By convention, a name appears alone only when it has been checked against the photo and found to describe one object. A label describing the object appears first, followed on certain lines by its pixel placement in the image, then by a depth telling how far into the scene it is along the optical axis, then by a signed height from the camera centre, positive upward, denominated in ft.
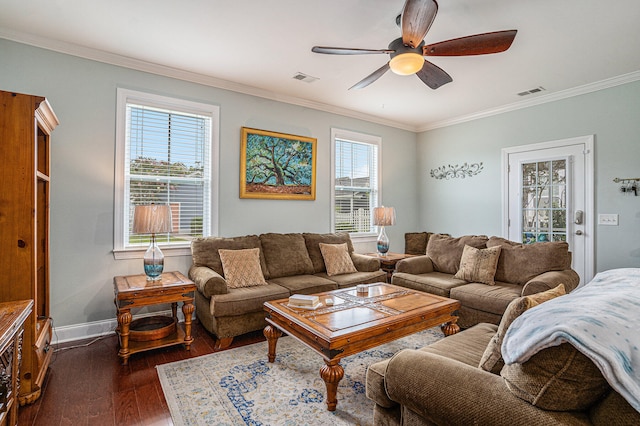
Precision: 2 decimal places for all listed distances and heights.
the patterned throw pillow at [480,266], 11.51 -1.78
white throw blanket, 3.00 -1.16
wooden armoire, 6.72 -0.05
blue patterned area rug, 6.34 -3.85
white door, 13.21 +0.88
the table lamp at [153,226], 9.44 -0.36
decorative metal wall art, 16.87 +2.37
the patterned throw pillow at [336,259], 12.97 -1.77
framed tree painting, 13.42 +2.08
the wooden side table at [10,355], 5.01 -2.32
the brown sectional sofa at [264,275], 9.62 -2.26
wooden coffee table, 6.50 -2.36
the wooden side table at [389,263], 14.29 -2.06
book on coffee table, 8.23 -2.20
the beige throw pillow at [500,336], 4.35 -1.64
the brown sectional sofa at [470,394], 3.31 -2.11
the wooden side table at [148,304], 8.60 -2.63
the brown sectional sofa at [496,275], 10.09 -2.06
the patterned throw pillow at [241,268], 10.83 -1.81
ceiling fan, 6.69 +4.00
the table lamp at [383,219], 14.99 -0.18
